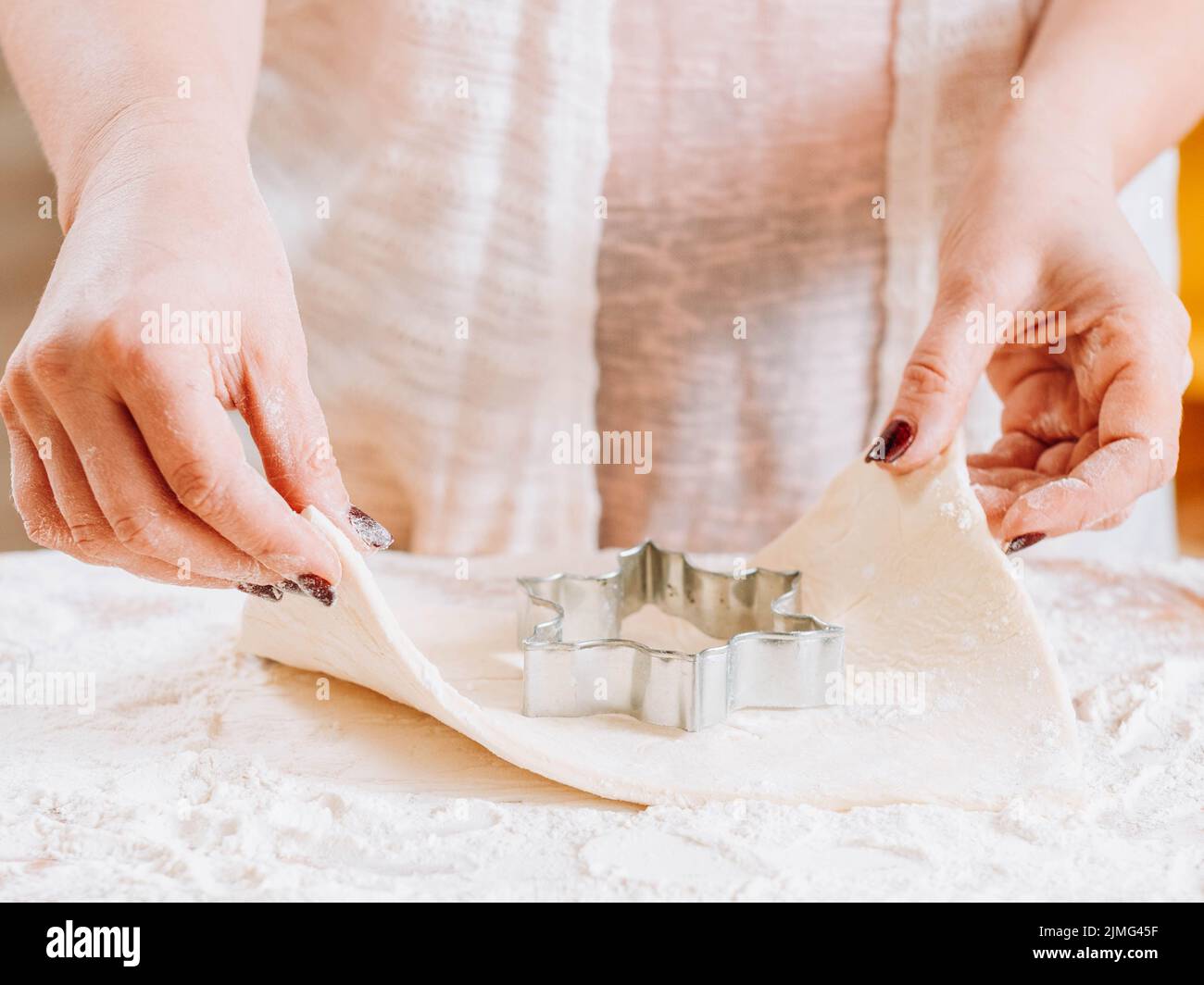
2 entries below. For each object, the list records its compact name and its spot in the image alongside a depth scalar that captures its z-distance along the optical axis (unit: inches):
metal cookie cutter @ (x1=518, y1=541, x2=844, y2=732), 17.5
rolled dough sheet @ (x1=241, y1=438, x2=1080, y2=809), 16.6
